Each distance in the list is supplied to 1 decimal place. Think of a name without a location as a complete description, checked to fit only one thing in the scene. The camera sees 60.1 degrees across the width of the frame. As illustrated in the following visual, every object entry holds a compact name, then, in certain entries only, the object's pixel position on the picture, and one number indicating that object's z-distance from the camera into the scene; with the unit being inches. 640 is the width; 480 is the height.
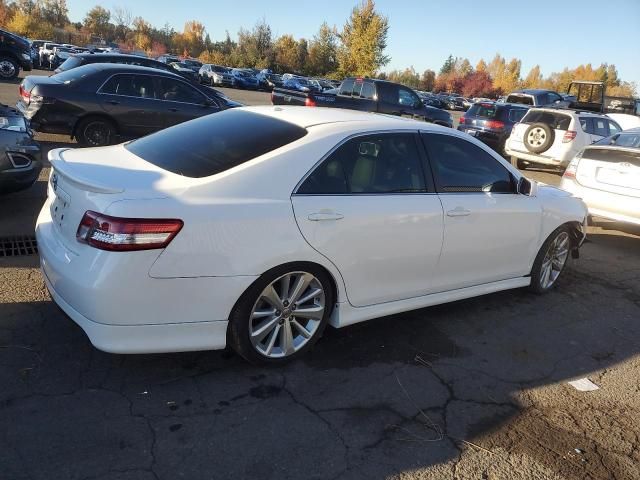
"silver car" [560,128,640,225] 271.9
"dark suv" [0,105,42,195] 213.5
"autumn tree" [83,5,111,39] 3558.1
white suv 485.7
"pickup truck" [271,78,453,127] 523.8
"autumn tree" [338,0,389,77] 2074.3
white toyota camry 112.0
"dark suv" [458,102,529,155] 606.9
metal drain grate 189.9
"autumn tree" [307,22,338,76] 2827.3
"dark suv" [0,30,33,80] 860.0
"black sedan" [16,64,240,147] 357.1
